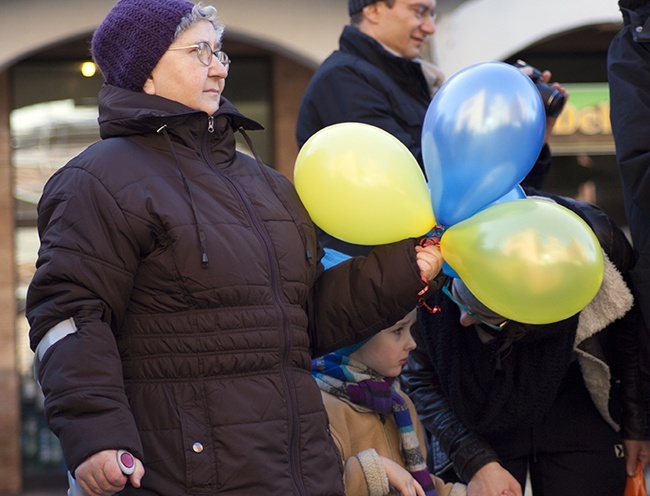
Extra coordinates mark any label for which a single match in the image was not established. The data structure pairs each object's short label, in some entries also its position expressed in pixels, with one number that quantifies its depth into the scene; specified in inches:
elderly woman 200.7
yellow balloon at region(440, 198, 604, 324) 221.5
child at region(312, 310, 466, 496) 271.7
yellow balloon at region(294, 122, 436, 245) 231.8
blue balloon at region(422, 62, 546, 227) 233.3
